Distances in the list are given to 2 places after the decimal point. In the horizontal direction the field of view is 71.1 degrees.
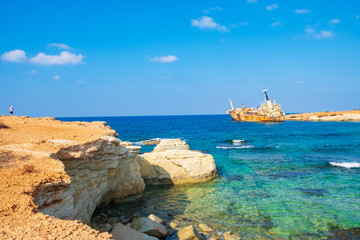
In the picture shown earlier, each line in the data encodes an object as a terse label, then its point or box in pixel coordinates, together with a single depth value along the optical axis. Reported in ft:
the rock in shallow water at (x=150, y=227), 33.78
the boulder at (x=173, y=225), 37.52
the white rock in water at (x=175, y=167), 58.80
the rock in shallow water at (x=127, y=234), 30.68
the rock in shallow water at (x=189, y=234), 32.19
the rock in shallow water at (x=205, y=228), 36.14
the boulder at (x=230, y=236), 33.83
